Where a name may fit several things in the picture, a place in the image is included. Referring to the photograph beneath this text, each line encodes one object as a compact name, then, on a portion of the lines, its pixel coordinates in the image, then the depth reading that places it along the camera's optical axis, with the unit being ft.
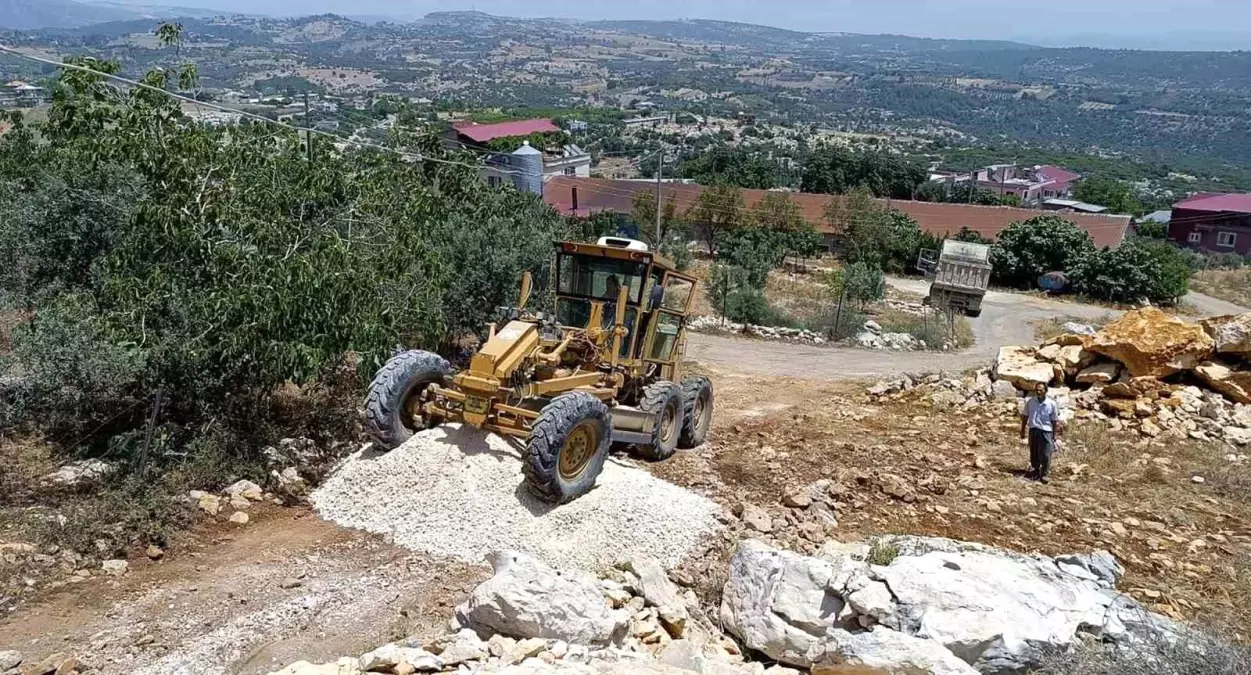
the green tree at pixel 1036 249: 123.95
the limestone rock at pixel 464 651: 17.31
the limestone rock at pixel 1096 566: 22.58
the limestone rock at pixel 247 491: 26.53
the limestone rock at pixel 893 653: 17.03
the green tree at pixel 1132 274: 114.21
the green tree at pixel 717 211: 140.67
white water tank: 121.90
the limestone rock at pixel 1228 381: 41.09
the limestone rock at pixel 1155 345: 42.60
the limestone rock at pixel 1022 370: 44.16
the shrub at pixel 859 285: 88.63
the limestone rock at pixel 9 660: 17.44
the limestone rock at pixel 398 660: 16.89
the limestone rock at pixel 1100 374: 43.52
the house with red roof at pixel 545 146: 214.90
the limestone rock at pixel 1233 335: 42.42
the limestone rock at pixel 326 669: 16.72
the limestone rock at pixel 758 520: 26.27
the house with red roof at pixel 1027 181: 270.67
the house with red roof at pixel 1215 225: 185.16
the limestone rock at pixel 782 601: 20.04
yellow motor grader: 25.90
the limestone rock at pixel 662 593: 20.71
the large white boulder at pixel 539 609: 18.38
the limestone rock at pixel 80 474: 26.40
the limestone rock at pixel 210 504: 25.29
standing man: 32.78
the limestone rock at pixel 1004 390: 43.83
